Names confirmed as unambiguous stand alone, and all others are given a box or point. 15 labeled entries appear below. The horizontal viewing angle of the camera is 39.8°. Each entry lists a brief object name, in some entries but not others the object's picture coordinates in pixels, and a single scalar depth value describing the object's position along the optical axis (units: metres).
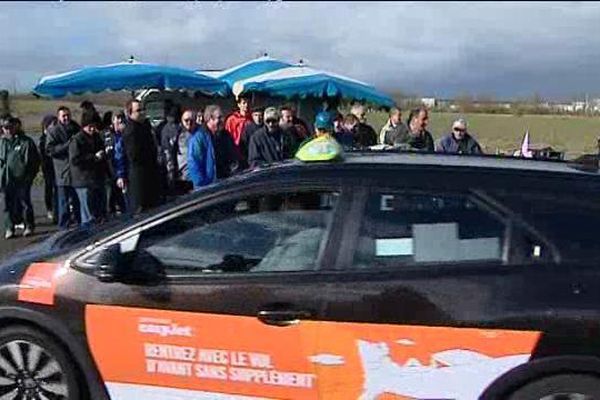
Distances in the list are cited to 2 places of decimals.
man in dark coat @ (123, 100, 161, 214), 8.73
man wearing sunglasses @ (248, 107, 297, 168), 8.91
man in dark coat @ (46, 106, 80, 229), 9.70
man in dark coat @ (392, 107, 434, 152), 9.92
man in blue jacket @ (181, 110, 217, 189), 8.48
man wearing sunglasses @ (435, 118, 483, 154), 9.22
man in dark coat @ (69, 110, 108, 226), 9.38
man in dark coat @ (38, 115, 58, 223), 10.67
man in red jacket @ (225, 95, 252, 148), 10.32
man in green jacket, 9.88
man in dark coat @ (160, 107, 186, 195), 9.32
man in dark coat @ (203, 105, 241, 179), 9.17
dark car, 3.55
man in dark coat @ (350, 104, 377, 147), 10.95
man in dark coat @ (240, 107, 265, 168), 9.83
